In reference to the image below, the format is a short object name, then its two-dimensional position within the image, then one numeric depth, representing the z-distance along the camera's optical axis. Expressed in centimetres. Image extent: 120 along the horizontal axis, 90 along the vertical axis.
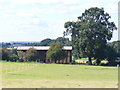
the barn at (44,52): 9777
